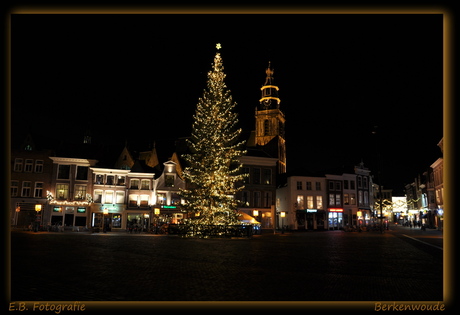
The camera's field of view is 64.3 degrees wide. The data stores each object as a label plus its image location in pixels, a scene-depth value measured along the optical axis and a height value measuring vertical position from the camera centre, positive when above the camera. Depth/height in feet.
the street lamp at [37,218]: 121.54 -6.20
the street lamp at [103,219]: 131.54 -5.86
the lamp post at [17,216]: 152.79 -5.81
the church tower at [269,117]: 261.85 +66.73
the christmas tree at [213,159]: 101.09 +13.79
